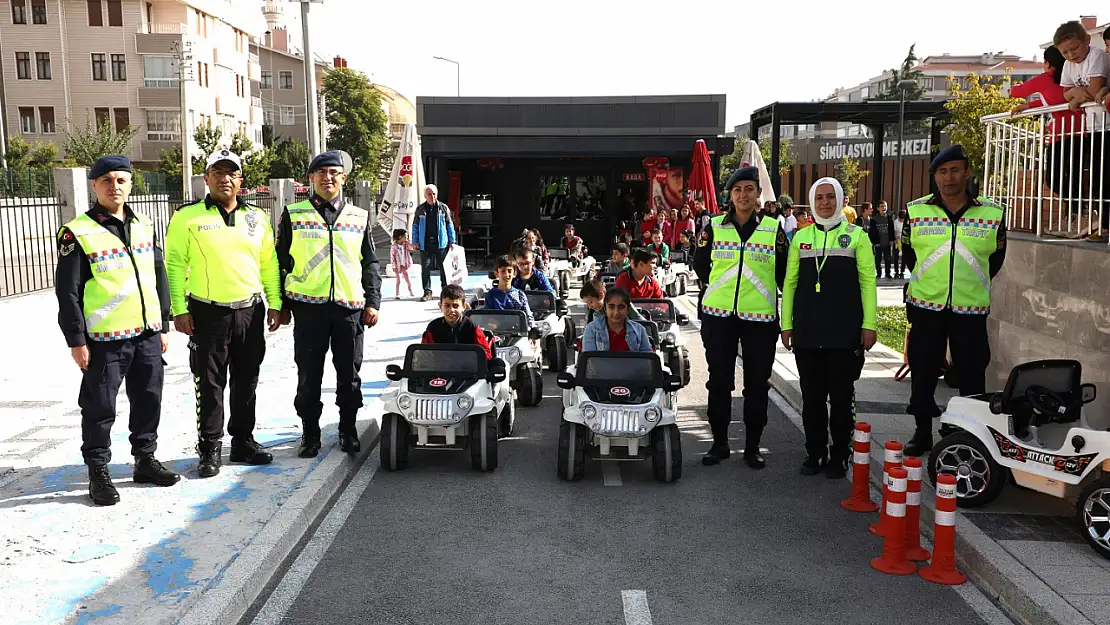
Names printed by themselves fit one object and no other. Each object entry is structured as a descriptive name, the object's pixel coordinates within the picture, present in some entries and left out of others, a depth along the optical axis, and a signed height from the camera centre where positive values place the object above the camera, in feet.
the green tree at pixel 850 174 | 204.13 +8.15
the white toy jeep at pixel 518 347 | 31.09 -3.85
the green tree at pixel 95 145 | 140.02 +11.66
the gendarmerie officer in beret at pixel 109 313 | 19.63 -1.65
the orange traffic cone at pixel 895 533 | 17.22 -5.42
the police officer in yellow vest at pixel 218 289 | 21.57 -1.33
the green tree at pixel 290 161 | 198.29 +12.62
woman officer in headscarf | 22.39 -2.08
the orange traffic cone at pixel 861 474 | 19.81 -5.20
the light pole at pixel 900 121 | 75.41 +7.40
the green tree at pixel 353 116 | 223.92 +23.55
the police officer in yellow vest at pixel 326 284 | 23.15 -1.37
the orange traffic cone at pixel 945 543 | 16.21 -5.40
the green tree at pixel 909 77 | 311.35 +45.91
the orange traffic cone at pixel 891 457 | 17.46 -4.19
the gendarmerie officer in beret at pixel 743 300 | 23.59 -1.92
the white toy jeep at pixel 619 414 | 22.30 -4.26
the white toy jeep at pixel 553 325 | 36.14 -3.77
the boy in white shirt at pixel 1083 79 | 26.37 +3.50
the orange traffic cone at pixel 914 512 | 17.21 -5.22
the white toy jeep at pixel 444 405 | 22.95 -4.10
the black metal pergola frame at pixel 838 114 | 74.84 +7.66
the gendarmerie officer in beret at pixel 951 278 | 22.89 -1.47
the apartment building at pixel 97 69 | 176.55 +27.83
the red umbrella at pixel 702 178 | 72.33 +2.78
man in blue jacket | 56.95 -0.47
